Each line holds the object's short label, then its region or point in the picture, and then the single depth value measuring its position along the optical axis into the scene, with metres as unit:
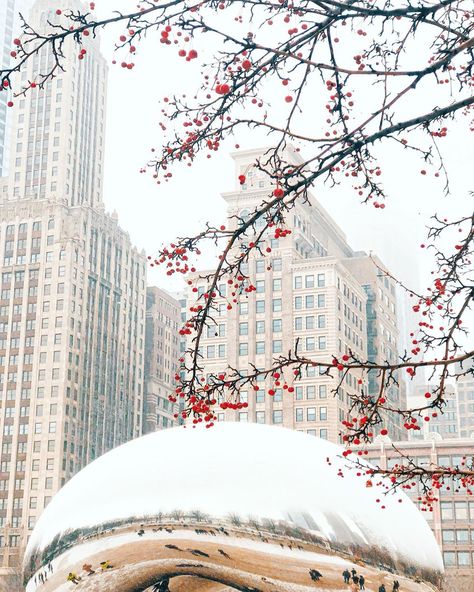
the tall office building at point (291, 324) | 106.75
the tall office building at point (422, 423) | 191.15
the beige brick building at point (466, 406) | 188.38
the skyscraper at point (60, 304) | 117.31
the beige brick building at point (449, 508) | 89.31
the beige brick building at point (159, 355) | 145.38
